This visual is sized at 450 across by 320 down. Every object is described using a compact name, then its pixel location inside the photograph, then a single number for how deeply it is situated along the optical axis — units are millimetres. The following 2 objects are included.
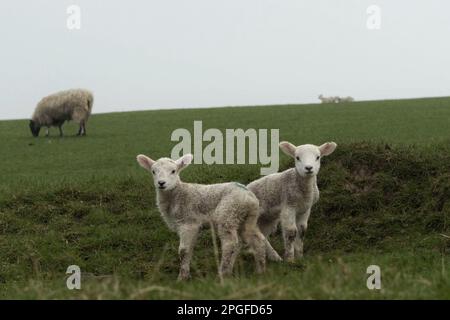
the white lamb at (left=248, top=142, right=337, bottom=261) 11016
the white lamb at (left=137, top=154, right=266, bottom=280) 9984
